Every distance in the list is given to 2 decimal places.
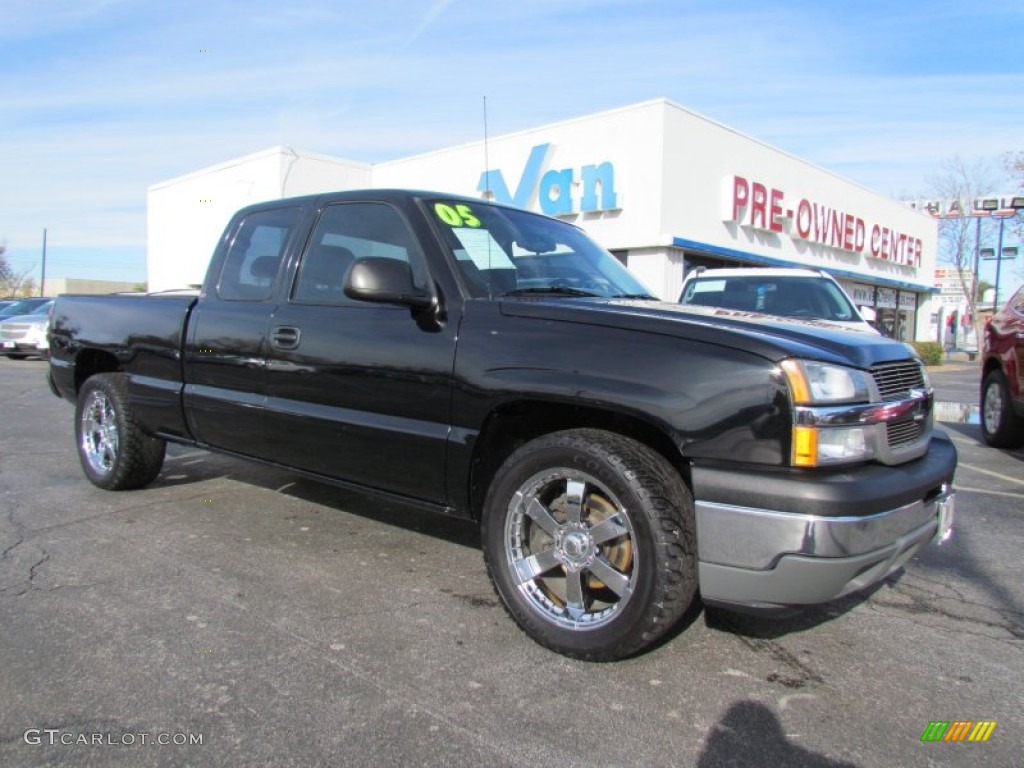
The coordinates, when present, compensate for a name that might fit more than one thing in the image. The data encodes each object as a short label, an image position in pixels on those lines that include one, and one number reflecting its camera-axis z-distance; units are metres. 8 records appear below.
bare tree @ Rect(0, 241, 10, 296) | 55.22
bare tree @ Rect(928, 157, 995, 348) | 41.06
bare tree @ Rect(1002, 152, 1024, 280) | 29.48
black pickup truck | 2.47
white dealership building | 17.19
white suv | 7.83
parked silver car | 18.98
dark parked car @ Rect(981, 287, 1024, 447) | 6.84
